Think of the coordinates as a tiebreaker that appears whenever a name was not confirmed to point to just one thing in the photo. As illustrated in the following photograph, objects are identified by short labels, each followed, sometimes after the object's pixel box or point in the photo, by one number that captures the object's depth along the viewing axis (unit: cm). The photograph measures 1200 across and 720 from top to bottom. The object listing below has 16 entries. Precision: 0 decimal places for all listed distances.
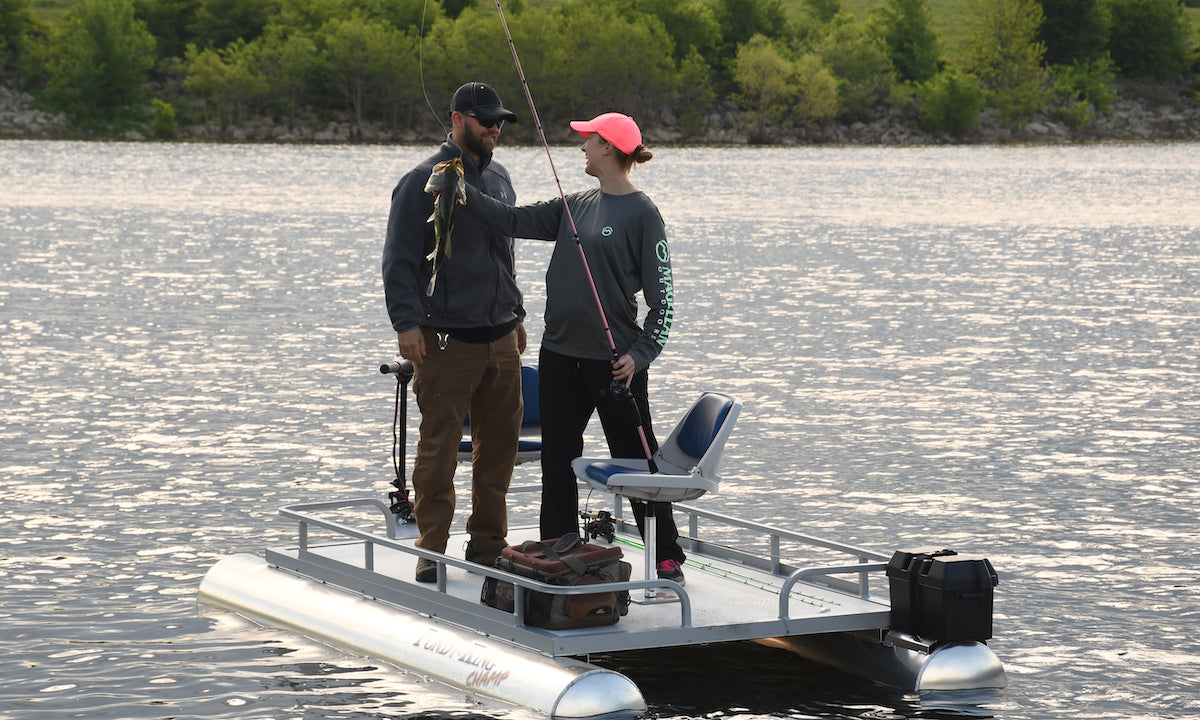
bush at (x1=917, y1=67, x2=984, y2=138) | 14612
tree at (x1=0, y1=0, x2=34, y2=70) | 15438
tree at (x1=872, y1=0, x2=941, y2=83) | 16538
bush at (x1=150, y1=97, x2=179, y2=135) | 13888
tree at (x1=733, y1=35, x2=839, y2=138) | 14538
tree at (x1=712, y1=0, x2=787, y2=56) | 17050
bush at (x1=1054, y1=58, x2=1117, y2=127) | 15375
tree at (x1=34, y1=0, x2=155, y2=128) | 14475
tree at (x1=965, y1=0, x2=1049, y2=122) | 16262
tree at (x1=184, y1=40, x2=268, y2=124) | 14525
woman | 816
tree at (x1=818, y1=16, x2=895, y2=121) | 15025
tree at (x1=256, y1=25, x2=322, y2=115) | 14700
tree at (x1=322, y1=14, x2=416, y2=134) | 14562
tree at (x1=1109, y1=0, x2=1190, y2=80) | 16900
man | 828
